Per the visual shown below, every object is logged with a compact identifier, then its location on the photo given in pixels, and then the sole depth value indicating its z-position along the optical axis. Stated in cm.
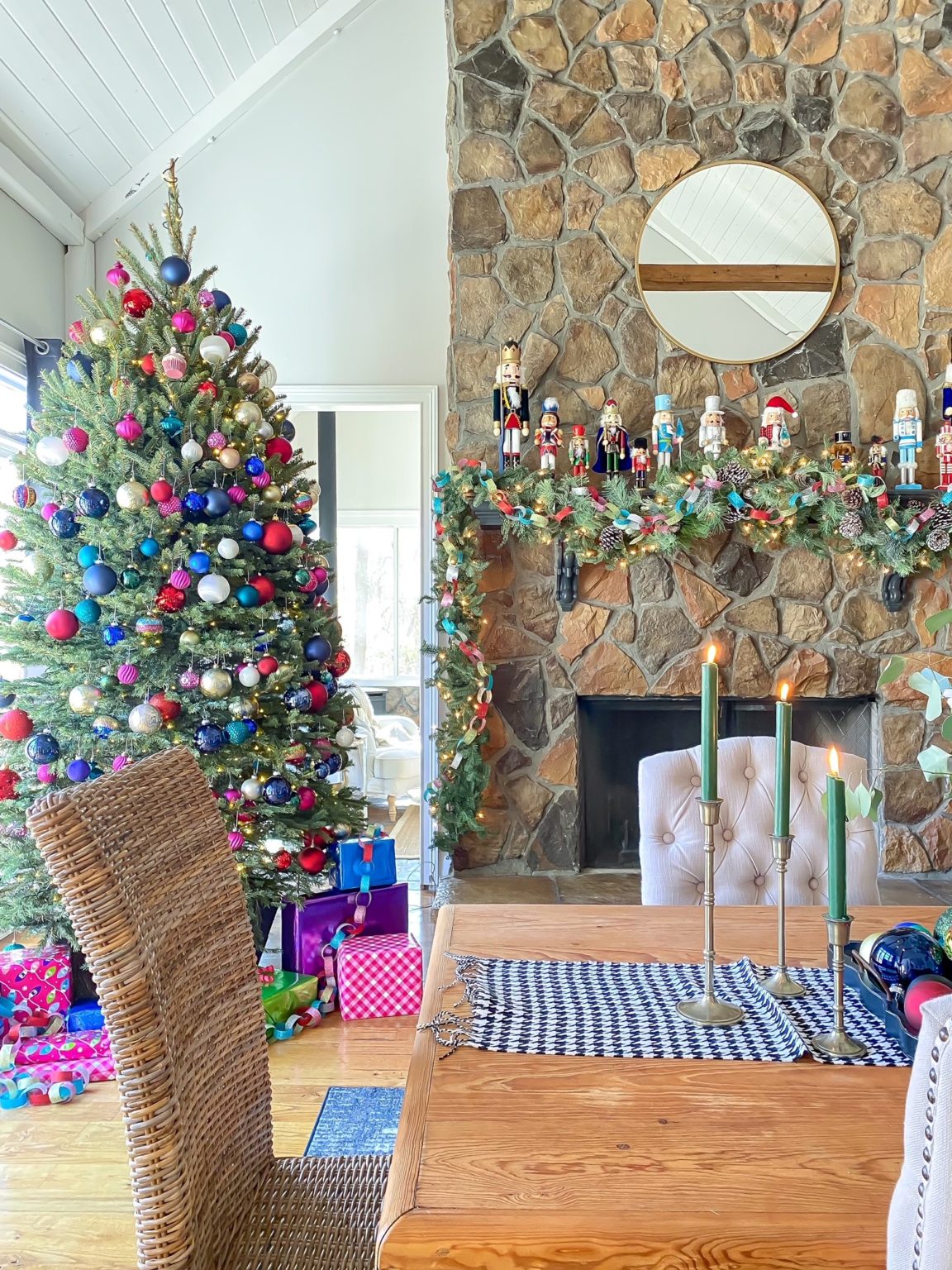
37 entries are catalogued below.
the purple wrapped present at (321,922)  282
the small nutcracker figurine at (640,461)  342
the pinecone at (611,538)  344
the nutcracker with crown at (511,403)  346
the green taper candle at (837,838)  91
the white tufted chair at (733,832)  169
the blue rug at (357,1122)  202
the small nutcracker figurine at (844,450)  344
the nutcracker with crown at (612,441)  348
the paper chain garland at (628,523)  334
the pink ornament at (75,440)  248
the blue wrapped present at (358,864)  293
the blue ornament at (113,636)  245
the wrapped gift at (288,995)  261
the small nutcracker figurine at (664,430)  344
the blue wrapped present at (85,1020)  258
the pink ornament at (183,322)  256
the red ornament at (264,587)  258
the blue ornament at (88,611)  244
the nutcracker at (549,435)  346
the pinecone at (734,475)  333
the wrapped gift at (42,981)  261
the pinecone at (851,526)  335
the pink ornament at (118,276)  255
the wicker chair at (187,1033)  88
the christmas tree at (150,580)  247
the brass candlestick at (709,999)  100
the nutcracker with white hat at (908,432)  340
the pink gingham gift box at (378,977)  266
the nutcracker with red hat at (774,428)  342
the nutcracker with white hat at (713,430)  346
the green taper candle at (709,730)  100
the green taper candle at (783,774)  105
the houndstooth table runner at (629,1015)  99
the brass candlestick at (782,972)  106
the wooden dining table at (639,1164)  69
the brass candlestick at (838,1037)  96
